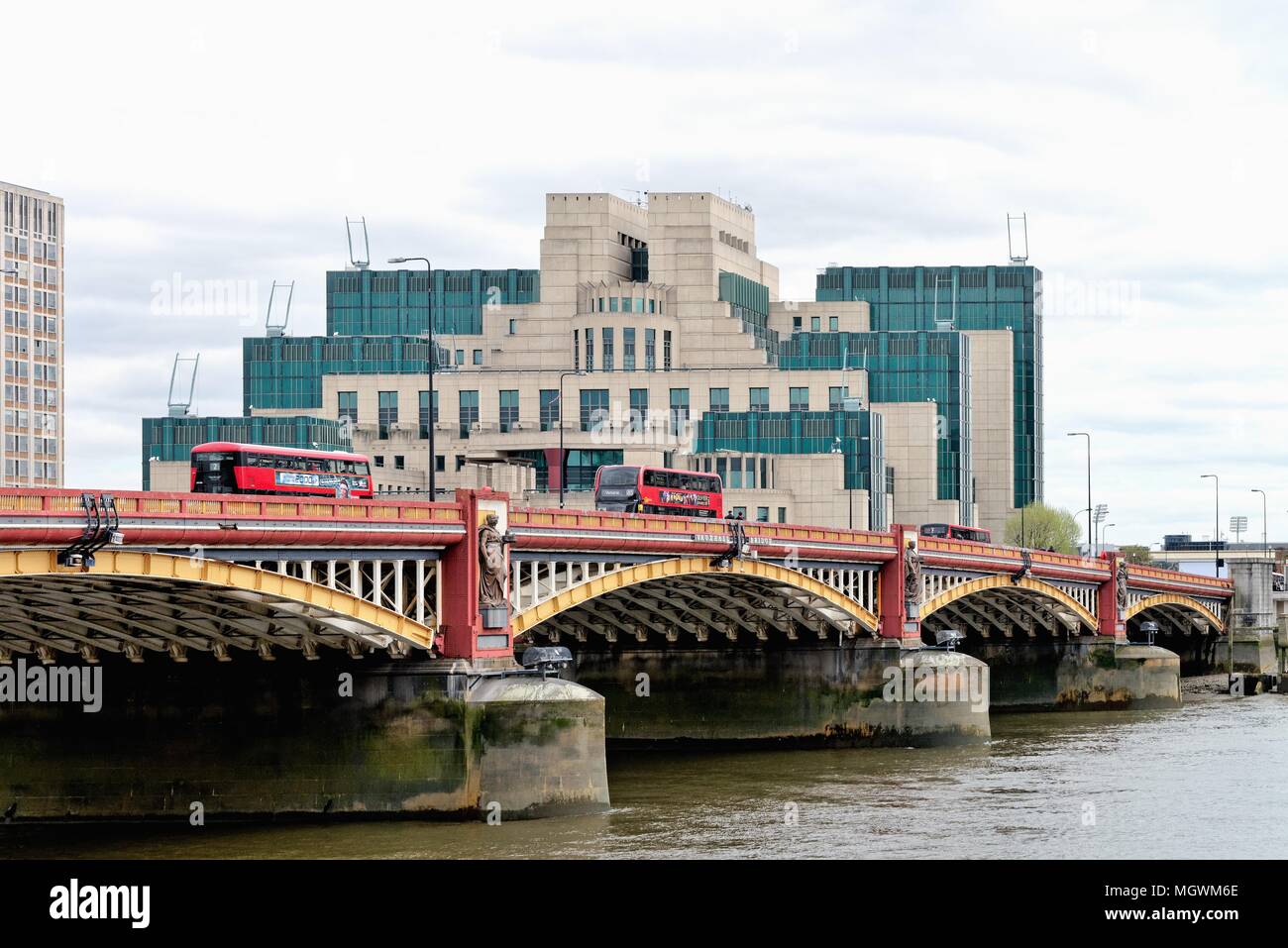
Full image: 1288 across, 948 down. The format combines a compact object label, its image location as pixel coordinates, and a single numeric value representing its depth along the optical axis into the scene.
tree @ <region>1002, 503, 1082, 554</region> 179.88
